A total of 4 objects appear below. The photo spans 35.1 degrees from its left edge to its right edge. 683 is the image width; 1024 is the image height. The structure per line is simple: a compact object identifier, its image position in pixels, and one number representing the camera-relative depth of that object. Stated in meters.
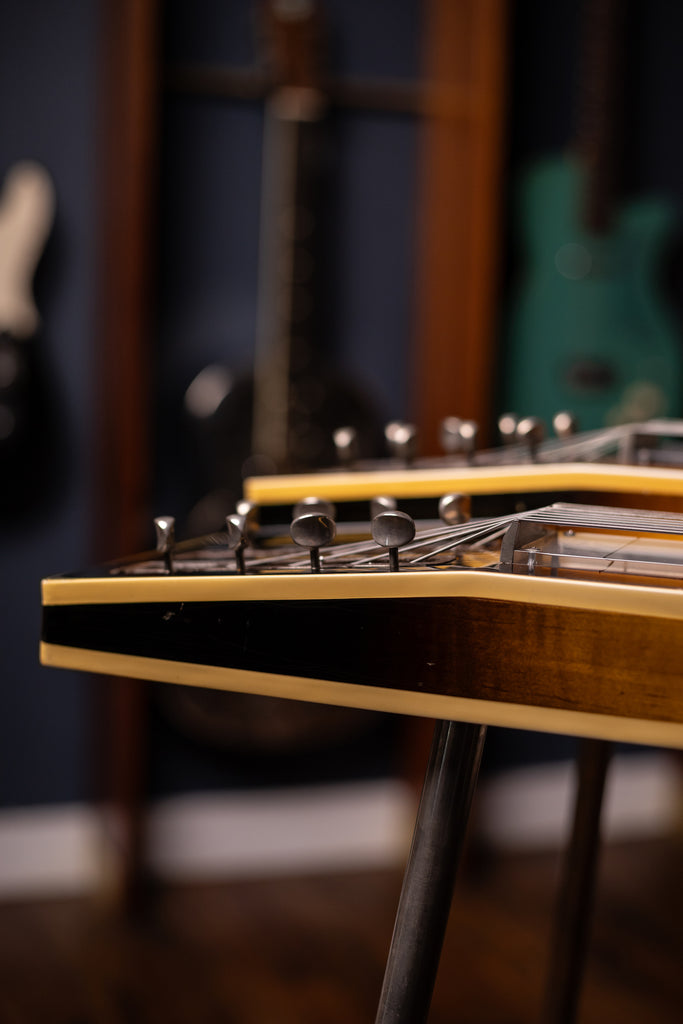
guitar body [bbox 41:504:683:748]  0.61
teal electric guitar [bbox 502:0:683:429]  2.22
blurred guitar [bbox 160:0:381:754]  2.00
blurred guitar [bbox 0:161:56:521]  1.94
